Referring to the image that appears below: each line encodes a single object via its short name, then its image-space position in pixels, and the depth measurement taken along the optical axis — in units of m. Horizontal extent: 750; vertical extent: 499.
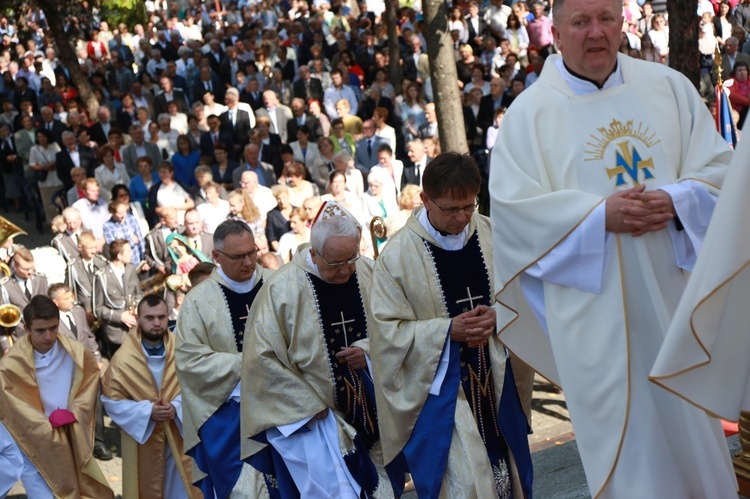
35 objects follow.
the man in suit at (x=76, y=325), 9.91
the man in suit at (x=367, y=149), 14.00
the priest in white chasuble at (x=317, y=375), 5.73
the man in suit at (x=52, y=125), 16.92
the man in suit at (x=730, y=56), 16.88
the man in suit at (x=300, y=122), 15.90
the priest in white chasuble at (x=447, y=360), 5.30
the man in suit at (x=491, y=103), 15.23
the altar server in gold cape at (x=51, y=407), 8.09
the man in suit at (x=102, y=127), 16.98
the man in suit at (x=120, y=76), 20.28
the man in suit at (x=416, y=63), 18.22
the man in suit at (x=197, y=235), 11.14
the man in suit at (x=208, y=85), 18.30
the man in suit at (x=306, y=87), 17.86
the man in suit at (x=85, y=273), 10.89
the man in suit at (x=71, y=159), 15.80
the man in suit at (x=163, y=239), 11.45
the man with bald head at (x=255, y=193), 12.48
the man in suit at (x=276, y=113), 16.23
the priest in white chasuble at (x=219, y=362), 6.51
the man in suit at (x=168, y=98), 17.86
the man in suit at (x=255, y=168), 13.86
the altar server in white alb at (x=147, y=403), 7.94
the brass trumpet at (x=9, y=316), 8.99
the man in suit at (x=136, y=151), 15.30
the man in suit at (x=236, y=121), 15.76
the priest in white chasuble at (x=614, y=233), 4.16
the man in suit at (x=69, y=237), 11.34
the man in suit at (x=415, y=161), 12.98
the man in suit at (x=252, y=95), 17.27
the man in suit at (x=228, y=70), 19.57
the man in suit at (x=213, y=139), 15.33
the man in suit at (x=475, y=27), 19.78
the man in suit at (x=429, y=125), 14.67
